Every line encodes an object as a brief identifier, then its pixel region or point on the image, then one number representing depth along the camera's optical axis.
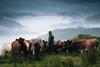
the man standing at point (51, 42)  16.39
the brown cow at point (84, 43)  20.09
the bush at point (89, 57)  10.30
